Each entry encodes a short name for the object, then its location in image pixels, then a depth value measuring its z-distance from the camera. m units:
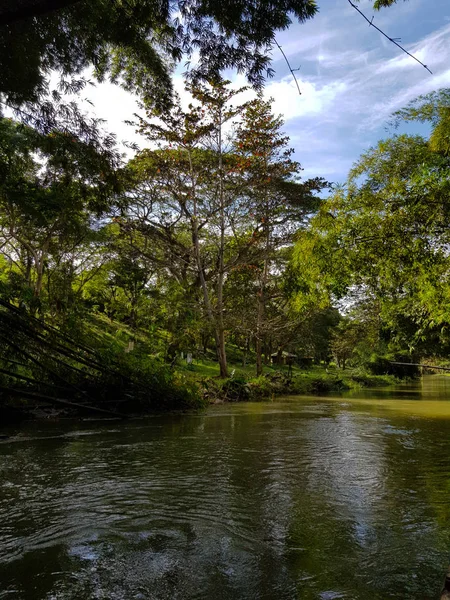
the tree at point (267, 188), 19.03
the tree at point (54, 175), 6.76
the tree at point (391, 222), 8.49
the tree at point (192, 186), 18.25
